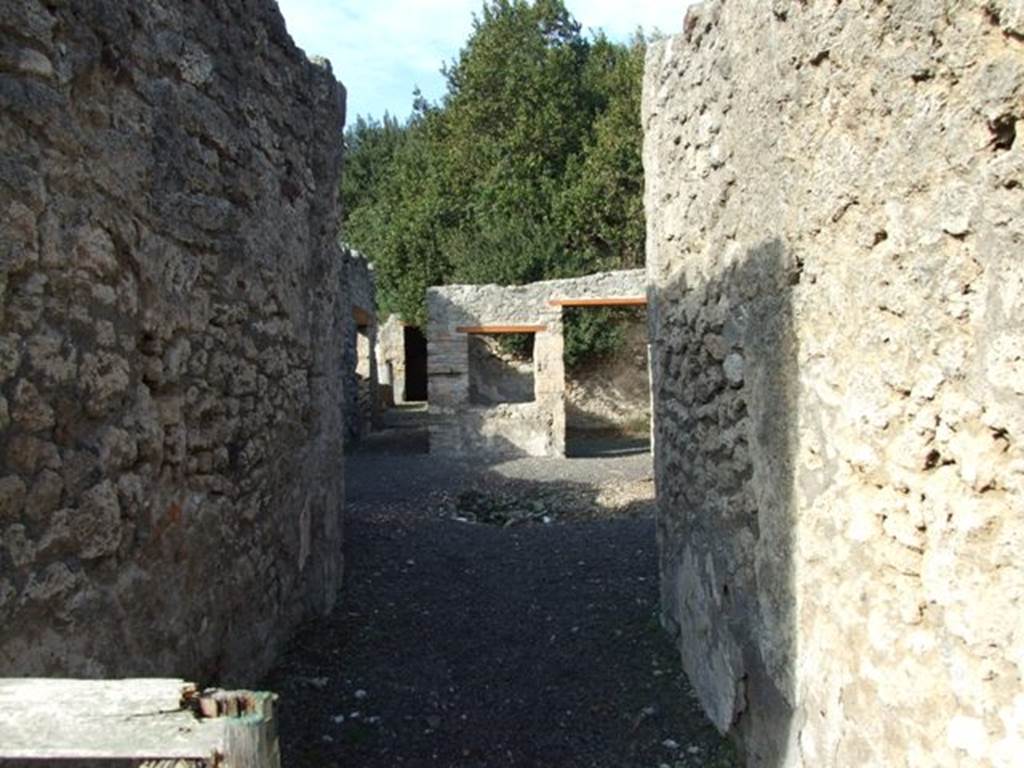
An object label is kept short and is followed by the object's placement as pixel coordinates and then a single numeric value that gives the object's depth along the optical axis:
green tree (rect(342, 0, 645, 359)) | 20.28
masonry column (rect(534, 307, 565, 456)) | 14.67
